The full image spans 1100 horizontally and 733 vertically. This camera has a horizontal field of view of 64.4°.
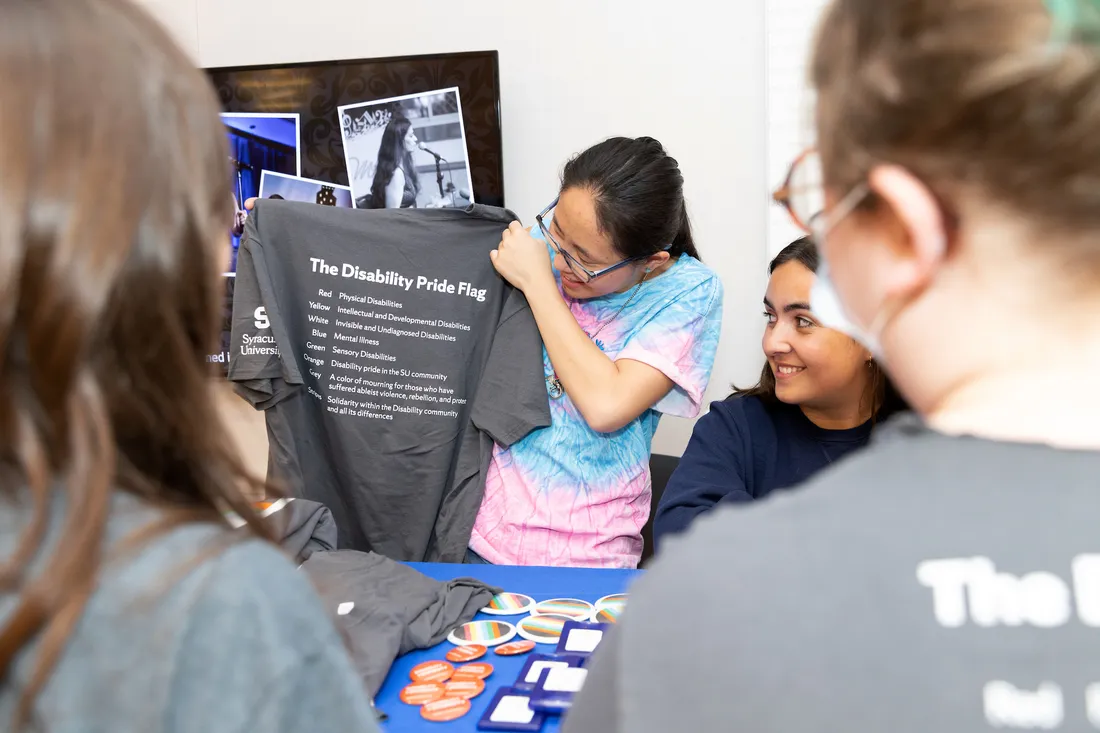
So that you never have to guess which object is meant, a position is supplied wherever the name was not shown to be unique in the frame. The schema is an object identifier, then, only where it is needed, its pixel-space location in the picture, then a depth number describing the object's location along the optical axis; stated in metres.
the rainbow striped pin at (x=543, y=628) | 1.37
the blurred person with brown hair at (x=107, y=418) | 0.49
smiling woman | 1.71
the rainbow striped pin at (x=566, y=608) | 1.47
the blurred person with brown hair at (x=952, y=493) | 0.42
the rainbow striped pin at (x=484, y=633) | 1.37
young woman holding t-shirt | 1.85
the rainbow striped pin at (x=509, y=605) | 1.48
